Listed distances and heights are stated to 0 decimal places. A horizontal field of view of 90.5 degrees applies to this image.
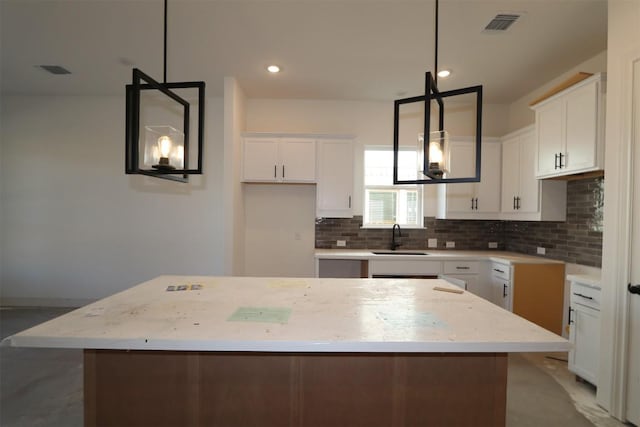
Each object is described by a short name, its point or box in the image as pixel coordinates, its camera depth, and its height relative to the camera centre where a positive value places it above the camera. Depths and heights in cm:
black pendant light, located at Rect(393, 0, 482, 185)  158 +35
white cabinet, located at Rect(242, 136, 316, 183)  395 +64
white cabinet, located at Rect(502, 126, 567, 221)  333 +31
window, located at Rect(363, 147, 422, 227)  437 +24
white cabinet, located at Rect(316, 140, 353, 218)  396 +43
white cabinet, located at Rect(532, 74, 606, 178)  253 +76
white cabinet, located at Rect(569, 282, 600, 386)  236 -88
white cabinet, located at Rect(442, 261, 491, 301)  370 -70
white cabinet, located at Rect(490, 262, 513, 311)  337 -78
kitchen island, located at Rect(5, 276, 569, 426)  138 -76
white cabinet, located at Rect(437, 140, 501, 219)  397 +34
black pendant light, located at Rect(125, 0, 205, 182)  148 +34
